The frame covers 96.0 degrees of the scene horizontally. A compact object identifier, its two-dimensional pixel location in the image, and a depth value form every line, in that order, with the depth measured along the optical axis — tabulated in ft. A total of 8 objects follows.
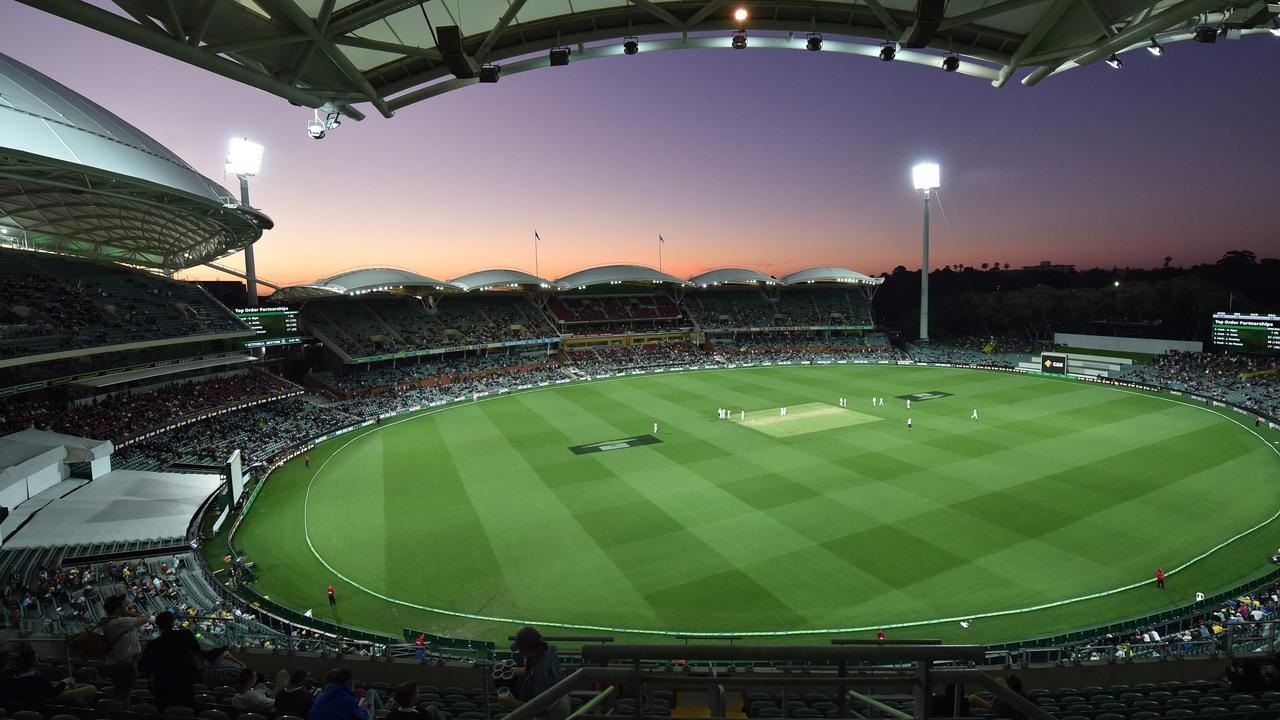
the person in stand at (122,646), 18.44
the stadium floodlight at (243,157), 150.82
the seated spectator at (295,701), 17.99
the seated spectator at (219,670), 25.54
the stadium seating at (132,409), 89.86
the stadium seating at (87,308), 90.17
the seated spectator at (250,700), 18.65
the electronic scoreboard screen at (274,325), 162.20
